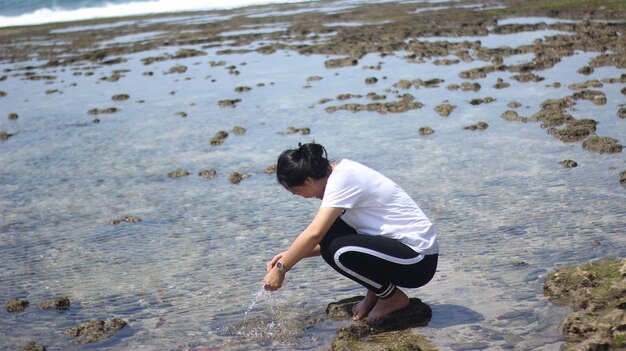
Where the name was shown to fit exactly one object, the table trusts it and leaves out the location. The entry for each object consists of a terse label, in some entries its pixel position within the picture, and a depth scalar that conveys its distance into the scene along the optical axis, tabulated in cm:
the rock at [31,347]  563
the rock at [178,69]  2089
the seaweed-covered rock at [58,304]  643
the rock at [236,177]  1008
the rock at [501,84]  1449
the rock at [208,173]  1045
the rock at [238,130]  1288
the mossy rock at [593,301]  450
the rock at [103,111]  1600
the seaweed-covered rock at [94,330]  575
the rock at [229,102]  1541
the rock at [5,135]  1443
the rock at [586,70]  1492
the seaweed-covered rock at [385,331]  505
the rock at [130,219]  881
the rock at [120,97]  1740
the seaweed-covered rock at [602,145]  973
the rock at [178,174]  1063
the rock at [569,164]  927
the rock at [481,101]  1333
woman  509
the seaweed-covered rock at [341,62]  1892
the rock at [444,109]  1277
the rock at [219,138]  1232
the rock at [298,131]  1252
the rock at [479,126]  1162
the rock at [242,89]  1680
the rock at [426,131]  1159
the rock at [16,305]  646
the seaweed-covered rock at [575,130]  1057
